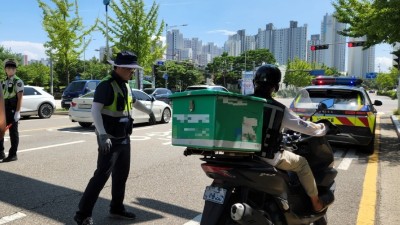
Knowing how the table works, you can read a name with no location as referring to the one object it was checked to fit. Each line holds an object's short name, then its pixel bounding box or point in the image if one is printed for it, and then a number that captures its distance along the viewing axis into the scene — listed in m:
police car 8.74
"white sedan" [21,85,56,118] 17.01
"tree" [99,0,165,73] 28.91
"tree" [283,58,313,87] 93.38
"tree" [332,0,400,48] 10.12
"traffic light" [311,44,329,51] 33.70
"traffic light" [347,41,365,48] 18.70
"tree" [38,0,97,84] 26.03
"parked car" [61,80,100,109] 21.12
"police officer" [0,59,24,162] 7.38
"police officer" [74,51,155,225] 4.12
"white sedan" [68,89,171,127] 13.02
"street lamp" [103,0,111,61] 23.38
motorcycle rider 3.04
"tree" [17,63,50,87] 59.31
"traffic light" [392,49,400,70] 17.79
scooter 2.92
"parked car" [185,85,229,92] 19.02
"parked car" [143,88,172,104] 24.86
